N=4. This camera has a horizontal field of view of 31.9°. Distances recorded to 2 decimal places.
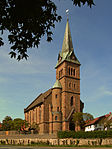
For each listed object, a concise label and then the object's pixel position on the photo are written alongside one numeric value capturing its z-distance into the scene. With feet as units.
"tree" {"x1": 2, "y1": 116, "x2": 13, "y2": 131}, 242.33
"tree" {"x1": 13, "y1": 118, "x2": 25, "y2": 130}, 221.85
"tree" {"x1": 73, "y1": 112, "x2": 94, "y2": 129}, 191.42
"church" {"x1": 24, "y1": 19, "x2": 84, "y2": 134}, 199.62
